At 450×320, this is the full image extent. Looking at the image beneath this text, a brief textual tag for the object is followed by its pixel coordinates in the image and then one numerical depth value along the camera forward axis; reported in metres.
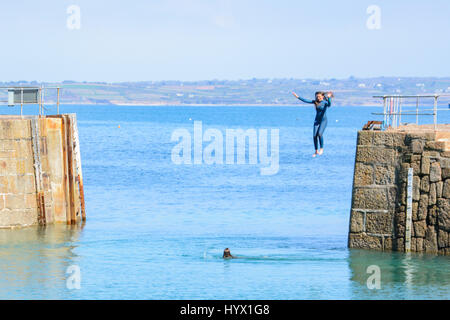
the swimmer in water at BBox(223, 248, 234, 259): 33.97
